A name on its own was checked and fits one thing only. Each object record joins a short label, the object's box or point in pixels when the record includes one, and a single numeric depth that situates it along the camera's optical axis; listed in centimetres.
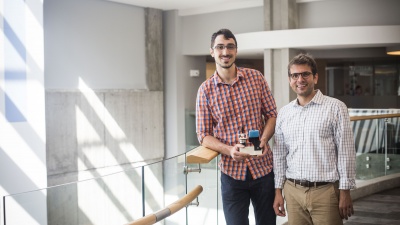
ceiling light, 1321
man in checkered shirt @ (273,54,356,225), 287
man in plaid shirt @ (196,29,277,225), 302
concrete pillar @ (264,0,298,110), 1289
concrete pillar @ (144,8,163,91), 1514
